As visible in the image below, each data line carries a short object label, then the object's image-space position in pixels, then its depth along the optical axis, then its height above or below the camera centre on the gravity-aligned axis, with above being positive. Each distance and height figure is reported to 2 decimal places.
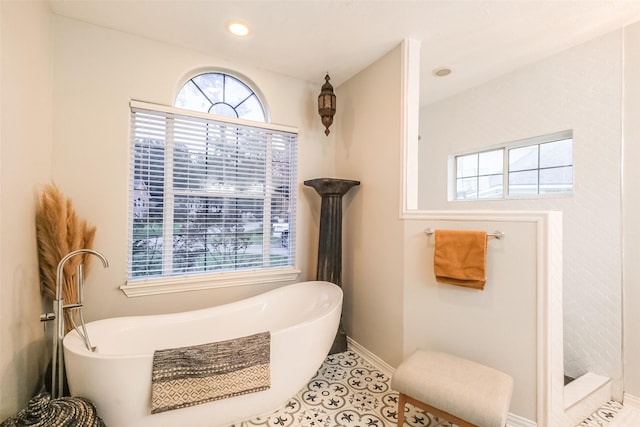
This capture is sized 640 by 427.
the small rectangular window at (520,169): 2.33 +0.47
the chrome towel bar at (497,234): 1.63 -0.10
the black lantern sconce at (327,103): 2.55 +1.05
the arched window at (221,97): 2.38 +1.05
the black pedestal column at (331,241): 2.52 -0.22
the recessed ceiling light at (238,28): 1.96 +1.35
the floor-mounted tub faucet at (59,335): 1.45 -0.65
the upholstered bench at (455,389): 1.28 -0.86
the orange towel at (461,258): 1.66 -0.25
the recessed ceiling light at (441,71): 2.55 +1.36
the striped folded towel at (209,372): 1.35 -0.81
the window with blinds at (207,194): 2.16 +0.18
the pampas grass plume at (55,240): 1.65 -0.16
